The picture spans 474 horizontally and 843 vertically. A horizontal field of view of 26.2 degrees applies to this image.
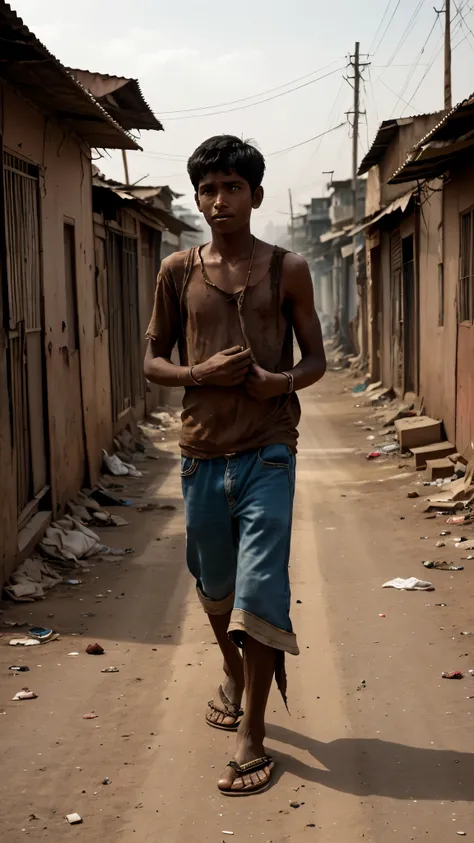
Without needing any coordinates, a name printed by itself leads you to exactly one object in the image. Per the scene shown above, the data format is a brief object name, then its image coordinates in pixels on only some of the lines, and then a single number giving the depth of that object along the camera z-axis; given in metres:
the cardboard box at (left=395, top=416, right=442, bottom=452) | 11.91
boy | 3.53
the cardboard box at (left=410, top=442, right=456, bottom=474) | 10.98
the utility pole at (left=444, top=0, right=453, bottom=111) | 20.98
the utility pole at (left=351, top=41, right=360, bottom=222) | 34.85
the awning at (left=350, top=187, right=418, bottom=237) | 12.53
